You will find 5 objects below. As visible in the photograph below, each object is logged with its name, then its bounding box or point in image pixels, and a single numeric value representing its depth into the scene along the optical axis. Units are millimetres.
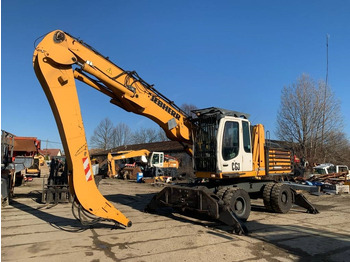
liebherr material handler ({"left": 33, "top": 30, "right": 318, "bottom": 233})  6047
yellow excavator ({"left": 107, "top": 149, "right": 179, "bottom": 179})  26766
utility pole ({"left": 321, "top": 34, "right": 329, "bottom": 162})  28906
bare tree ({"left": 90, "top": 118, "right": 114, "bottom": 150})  67875
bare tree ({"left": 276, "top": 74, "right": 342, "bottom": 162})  29125
